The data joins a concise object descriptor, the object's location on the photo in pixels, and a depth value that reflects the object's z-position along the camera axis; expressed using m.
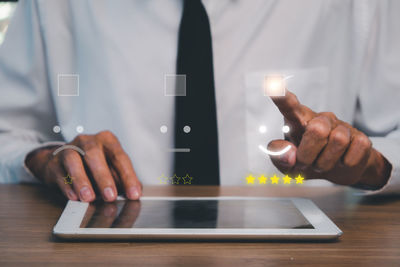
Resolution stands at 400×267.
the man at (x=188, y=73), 0.76
